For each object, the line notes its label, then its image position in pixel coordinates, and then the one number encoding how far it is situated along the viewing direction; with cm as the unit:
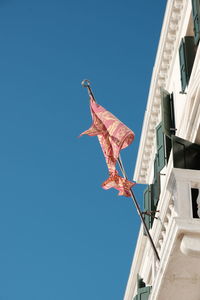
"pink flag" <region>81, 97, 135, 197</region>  1444
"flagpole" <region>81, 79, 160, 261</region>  1334
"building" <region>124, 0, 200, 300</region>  1170
